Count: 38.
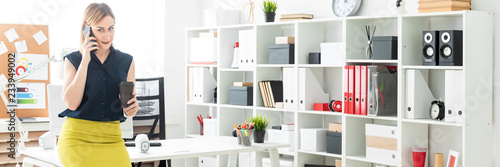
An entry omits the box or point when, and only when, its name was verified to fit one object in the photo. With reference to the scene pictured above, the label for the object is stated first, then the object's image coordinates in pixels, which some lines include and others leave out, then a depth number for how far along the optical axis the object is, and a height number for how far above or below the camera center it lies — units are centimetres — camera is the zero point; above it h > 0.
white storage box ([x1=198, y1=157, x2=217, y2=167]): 526 -74
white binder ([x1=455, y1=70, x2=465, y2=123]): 349 -9
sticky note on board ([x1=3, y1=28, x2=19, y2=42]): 487 +40
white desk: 325 -42
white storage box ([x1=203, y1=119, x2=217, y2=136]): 522 -41
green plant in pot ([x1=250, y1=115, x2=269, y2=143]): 384 -32
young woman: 223 -7
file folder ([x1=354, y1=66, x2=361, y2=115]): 402 -5
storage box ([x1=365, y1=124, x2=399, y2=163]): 388 -42
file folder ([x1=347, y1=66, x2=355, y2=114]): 407 -6
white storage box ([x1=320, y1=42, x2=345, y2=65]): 419 +21
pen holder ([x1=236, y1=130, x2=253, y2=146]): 376 -36
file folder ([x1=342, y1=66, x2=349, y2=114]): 412 -7
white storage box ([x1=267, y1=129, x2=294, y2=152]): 461 -45
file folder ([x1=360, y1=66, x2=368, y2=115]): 398 -4
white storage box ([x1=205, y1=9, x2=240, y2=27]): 520 +59
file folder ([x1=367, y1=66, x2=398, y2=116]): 393 -6
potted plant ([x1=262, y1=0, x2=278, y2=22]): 477 +59
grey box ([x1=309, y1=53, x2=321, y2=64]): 440 +18
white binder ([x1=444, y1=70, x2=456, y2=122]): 356 -8
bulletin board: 486 +27
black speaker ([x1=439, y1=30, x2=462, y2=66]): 352 +22
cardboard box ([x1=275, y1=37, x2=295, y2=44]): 457 +33
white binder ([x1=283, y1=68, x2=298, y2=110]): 453 -6
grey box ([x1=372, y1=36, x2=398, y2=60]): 386 +23
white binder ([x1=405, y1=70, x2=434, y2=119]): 375 -9
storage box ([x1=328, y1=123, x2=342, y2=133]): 429 -34
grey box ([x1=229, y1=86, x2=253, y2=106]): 493 -12
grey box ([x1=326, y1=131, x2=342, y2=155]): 426 -45
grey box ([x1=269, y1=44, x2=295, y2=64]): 455 +22
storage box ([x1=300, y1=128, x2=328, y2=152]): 441 -44
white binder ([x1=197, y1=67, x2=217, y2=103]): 527 -3
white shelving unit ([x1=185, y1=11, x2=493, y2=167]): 352 +3
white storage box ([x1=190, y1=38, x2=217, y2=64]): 520 +29
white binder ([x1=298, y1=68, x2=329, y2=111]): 445 -6
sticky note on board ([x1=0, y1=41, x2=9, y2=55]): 485 +28
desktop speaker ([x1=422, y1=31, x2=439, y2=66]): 363 +21
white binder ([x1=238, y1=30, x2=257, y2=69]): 483 +28
